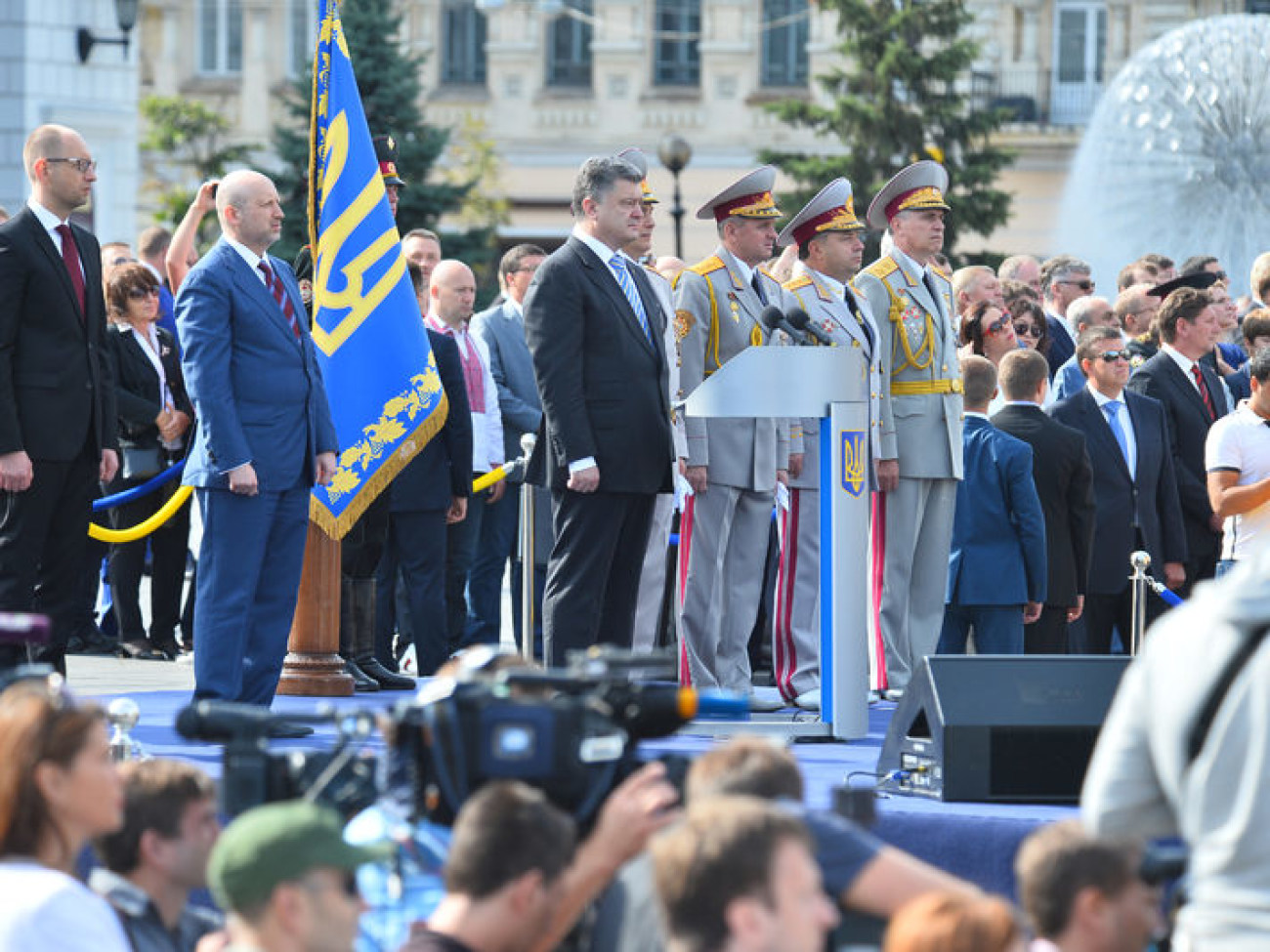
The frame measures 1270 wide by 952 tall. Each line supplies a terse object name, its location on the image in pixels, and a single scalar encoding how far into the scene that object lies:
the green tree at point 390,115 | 62.50
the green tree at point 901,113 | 67.94
